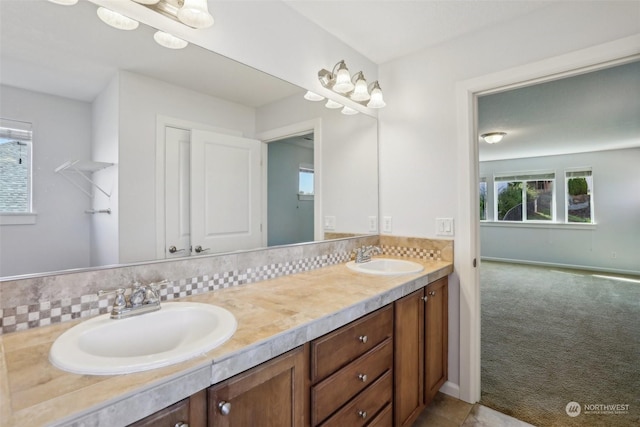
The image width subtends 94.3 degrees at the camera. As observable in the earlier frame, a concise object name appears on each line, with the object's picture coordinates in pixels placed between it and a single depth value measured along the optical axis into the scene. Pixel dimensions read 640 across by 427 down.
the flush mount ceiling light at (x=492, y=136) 4.33
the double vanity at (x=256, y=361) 0.62
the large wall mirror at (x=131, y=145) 0.94
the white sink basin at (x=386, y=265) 1.90
